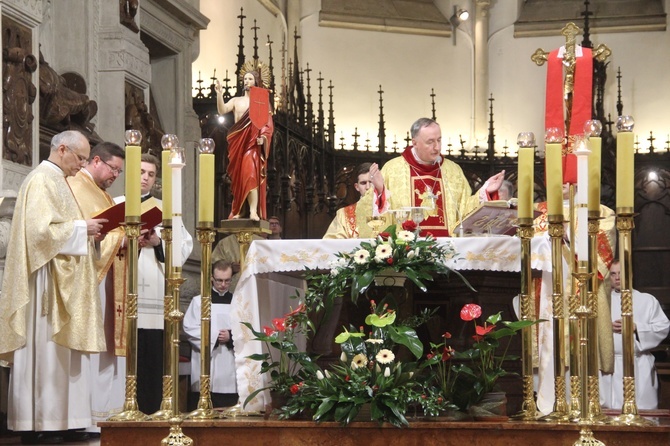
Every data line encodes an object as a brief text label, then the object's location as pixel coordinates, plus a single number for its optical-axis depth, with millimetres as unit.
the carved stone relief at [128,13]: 9750
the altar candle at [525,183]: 4949
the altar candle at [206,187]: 4938
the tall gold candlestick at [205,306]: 4953
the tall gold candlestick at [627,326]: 4707
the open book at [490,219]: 5656
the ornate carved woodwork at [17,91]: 7262
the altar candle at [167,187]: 4980
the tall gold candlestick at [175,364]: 4531
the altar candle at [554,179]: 4816
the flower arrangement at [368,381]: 4867
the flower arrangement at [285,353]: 5180
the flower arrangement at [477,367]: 5027
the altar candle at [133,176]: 4895
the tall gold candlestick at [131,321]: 4934
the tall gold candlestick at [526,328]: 5008
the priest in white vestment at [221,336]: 8867
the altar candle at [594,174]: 4859
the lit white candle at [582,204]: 4473
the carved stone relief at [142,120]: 9789
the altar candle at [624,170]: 4715
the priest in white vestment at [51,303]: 6309
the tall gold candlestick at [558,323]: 4863
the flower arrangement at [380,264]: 5191
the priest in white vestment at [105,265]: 7035
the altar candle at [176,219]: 4777
